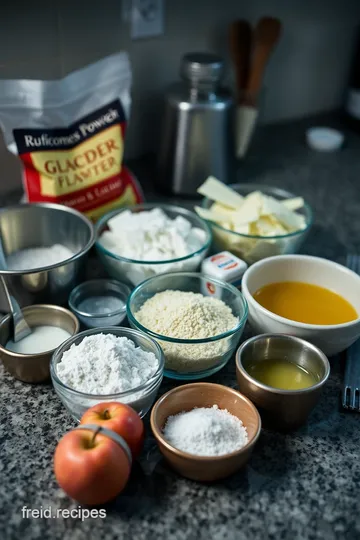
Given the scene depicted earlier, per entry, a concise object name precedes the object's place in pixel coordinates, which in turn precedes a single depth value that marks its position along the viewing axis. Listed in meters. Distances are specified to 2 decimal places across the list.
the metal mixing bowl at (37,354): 0.82
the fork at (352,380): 0.83
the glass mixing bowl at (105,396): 0.73
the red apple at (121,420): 0.68
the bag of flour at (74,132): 1.03
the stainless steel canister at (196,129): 1.23
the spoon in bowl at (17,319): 0.87
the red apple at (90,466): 0.63
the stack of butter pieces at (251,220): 1.07
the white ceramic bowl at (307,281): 0.84
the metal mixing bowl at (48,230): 0.97
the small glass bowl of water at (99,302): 0.95
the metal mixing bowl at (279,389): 0.75
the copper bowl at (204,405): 0.68
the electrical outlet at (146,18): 1.28
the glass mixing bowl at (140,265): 0.99
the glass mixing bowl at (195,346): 0.83
